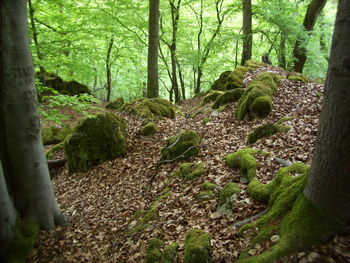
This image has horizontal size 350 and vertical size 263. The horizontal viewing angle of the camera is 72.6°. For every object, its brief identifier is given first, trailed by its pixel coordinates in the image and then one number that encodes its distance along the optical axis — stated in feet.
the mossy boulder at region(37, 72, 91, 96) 47.27
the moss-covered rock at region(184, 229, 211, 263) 10.07
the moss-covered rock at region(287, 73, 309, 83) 31.48
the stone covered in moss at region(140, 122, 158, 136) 27.81
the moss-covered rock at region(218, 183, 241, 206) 13.32
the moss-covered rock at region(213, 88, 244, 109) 30.62
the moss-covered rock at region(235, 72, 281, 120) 23.93
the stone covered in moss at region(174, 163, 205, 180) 17.21
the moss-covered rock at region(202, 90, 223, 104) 37.41
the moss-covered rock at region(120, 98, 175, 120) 32.19
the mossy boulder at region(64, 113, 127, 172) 25.04
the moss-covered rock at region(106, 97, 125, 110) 41.75
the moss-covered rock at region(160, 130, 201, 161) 20.60
